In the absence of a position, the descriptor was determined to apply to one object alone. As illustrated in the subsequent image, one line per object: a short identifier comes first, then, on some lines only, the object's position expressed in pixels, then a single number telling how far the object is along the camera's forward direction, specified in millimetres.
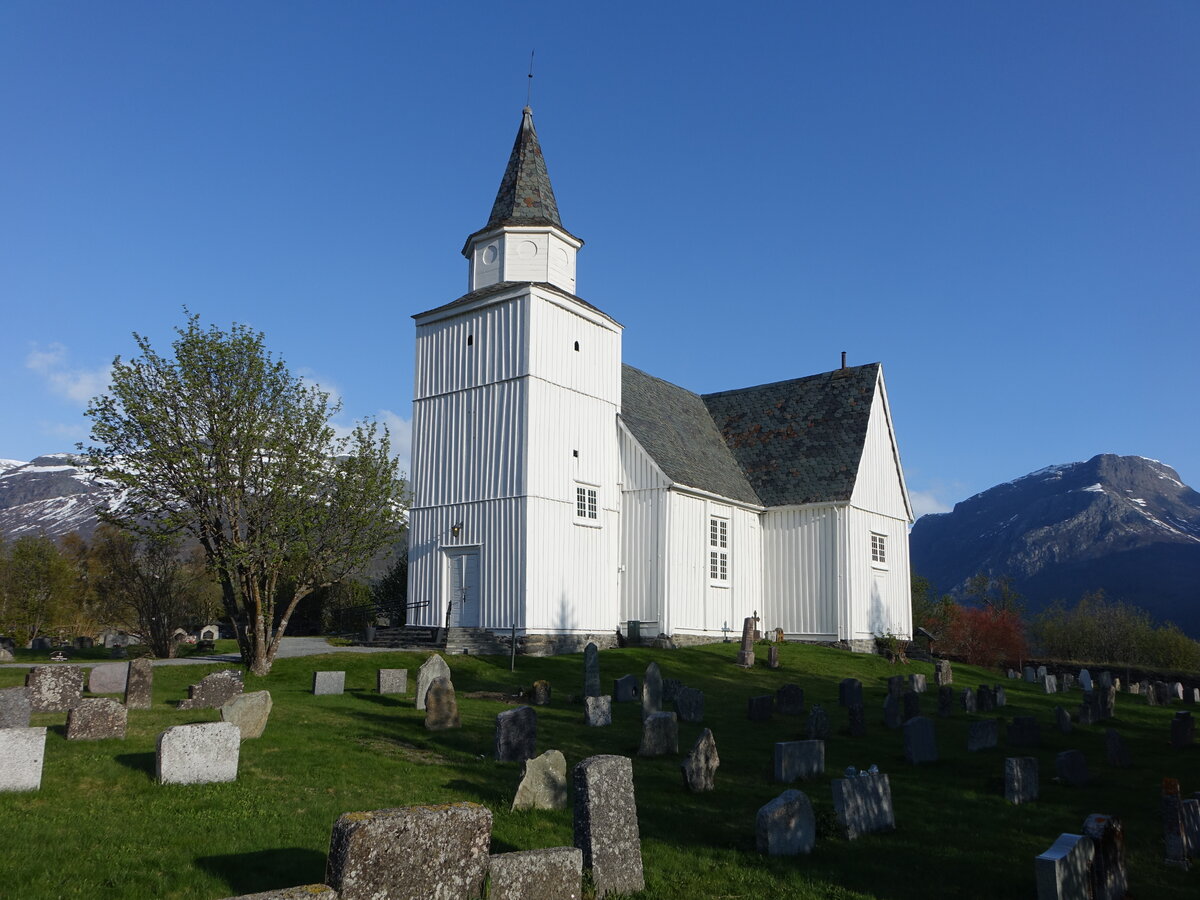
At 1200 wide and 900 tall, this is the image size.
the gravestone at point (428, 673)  16891
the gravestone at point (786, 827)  8781
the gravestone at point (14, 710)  12602
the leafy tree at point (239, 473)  22219
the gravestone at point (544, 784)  9820
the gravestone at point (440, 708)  14666
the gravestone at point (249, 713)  13000
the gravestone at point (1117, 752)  14117
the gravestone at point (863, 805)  9516
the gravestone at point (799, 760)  11984
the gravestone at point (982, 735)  15039
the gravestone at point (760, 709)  17281
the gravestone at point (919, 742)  13617
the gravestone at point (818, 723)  15359
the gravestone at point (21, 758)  9617
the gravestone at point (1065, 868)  7148
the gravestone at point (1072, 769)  12422
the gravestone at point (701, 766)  11242
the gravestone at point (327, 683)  18188
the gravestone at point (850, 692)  17578
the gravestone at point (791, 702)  18484
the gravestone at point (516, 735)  12625
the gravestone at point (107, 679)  17641
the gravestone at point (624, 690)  19019
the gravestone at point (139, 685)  15969
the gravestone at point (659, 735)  13391
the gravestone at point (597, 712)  15939
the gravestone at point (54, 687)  15047
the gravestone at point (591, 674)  19266
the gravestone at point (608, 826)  7723
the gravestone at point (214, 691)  15961
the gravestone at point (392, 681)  18625
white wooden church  28125
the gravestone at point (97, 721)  12391
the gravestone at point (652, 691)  17203
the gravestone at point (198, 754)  10211
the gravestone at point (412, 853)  6039
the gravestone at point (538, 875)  6594
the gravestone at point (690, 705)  16938
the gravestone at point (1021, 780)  11227
